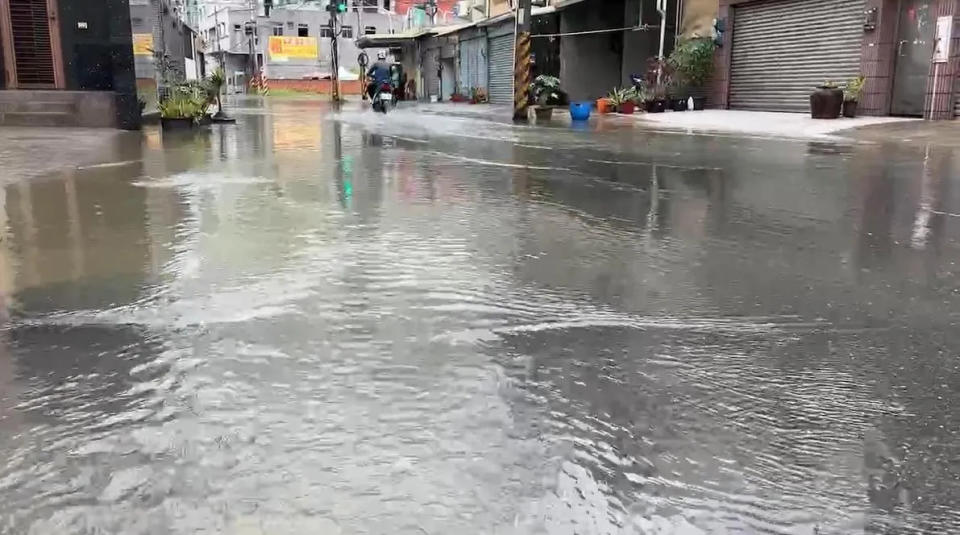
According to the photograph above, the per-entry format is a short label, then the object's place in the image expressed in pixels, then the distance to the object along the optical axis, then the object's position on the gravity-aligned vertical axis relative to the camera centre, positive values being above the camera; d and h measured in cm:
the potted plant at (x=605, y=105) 2134 -7
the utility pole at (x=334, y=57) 3638 +221
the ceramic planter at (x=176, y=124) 1460 -42
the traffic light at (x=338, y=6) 3250 +389
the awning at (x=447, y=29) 3371 +325
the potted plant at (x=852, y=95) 1528 +16
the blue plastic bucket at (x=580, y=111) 1858 -20
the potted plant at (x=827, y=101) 1510 +4
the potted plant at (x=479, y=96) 3300 +25
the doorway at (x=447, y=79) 3912 +115
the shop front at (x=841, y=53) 1403 +102
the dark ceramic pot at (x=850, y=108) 1532 -9
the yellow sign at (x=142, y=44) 1525 +110
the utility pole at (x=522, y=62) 1945 +98
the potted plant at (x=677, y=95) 2034 +20
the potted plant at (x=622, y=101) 2053 +4
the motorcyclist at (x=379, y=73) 2373 +84
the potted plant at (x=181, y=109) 1465 -14
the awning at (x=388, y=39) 4081 +329
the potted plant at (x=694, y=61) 1958 +102
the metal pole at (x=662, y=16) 2070 +225
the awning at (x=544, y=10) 2514 +302
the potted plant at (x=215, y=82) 1697 +41
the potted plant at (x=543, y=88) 2064 +37
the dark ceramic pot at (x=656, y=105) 2025 -6
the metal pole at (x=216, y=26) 6819 +652
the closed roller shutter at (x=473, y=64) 3378 +164
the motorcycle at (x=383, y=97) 2375 +14
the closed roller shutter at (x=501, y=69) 3047 +128
